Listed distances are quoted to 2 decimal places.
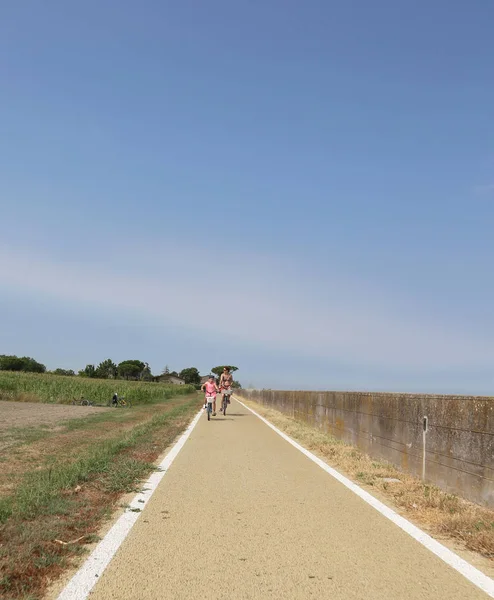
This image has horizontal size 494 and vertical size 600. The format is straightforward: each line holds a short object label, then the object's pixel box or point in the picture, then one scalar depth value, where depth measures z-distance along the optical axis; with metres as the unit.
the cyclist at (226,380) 23.33
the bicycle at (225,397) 24.47
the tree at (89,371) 154.82
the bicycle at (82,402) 34.36
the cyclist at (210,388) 21.67
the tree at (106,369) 169.21
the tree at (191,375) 187.25
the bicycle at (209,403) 21.88
